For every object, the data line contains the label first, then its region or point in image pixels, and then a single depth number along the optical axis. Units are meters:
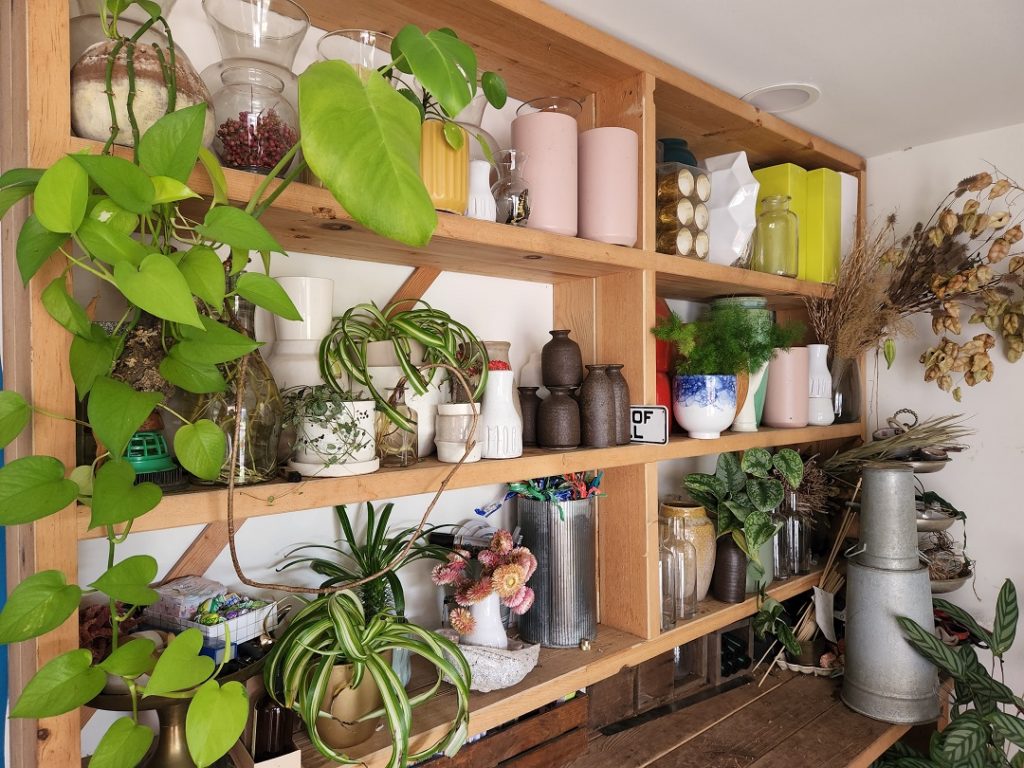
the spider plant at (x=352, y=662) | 0.84
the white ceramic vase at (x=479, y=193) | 1.05
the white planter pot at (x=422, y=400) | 1.02
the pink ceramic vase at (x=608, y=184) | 1.22
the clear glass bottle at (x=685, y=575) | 1.40
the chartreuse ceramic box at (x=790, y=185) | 1.69
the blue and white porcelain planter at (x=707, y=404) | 1.41
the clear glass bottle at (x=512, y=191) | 1.12
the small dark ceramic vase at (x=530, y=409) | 1.27
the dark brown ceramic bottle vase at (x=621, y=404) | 1.25
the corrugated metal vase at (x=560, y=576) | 1.24
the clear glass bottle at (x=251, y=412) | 0.79
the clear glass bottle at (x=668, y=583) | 1.39
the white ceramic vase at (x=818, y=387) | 1.71
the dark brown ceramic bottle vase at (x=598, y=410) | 1.22
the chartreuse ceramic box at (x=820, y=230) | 1.71
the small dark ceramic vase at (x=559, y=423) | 1.19
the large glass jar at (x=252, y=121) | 0.81
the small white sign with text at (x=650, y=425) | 1.25
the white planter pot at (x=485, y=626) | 1.13
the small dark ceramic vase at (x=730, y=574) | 1.51
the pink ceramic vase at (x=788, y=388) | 1.63
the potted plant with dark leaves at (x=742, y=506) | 1.50
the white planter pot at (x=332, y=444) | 0.86
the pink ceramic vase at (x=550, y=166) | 1.14
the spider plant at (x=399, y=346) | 0.93
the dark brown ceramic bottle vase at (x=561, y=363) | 1.24
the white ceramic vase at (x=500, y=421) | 1.06
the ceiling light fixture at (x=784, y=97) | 1.45
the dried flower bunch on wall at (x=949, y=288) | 1.60
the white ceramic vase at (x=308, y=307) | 0.91
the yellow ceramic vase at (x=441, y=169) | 0.97
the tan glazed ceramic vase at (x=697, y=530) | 1.49
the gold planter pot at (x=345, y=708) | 0.90
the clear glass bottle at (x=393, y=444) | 0.97
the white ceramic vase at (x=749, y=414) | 1.54
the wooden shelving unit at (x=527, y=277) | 0.66
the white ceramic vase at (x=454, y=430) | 1.01
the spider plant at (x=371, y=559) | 1.04
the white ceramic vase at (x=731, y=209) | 1.47
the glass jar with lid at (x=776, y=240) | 1.62
